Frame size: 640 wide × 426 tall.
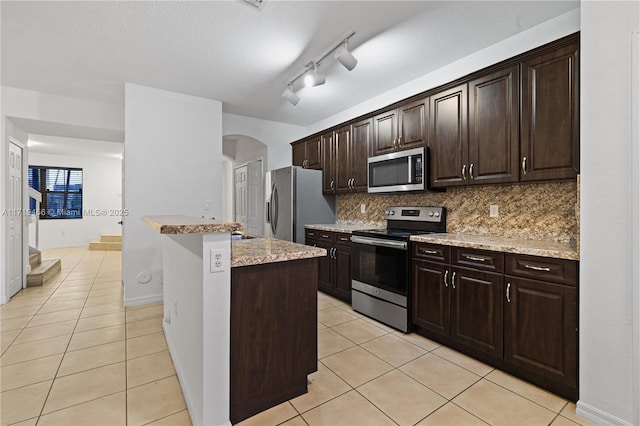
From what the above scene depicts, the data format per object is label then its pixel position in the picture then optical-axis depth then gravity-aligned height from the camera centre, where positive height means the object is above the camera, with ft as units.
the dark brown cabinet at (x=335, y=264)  11.73 -2.08
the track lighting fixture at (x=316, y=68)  8.50 +4.49
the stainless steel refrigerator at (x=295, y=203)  13.79 +0.48
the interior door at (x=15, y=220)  12.42 -0.34
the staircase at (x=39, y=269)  14.14 -2.87
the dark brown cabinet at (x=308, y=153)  14.82 +3.11
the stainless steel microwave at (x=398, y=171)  9.74 +1.45
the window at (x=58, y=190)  25.52 +1.99
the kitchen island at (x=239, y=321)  4.73 -1.93
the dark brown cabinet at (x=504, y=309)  5.93 -2.22
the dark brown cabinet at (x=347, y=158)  12.31 +2.38
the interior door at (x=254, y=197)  18.62 +0.98
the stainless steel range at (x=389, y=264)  9.07 -1.69
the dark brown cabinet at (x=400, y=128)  9.91 +2.97
